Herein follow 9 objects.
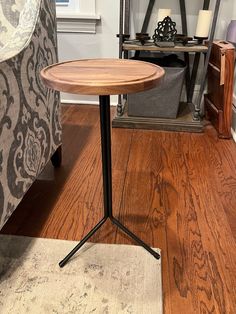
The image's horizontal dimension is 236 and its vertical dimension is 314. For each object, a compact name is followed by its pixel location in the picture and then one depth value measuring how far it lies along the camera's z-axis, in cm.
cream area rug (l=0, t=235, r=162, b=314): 92
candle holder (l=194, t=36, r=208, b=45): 201
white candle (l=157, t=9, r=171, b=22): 202
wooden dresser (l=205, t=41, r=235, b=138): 182
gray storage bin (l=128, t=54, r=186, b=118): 197
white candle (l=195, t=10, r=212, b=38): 197
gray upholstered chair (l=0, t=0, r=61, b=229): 98
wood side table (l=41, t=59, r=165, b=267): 78
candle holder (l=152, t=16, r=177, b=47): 198
